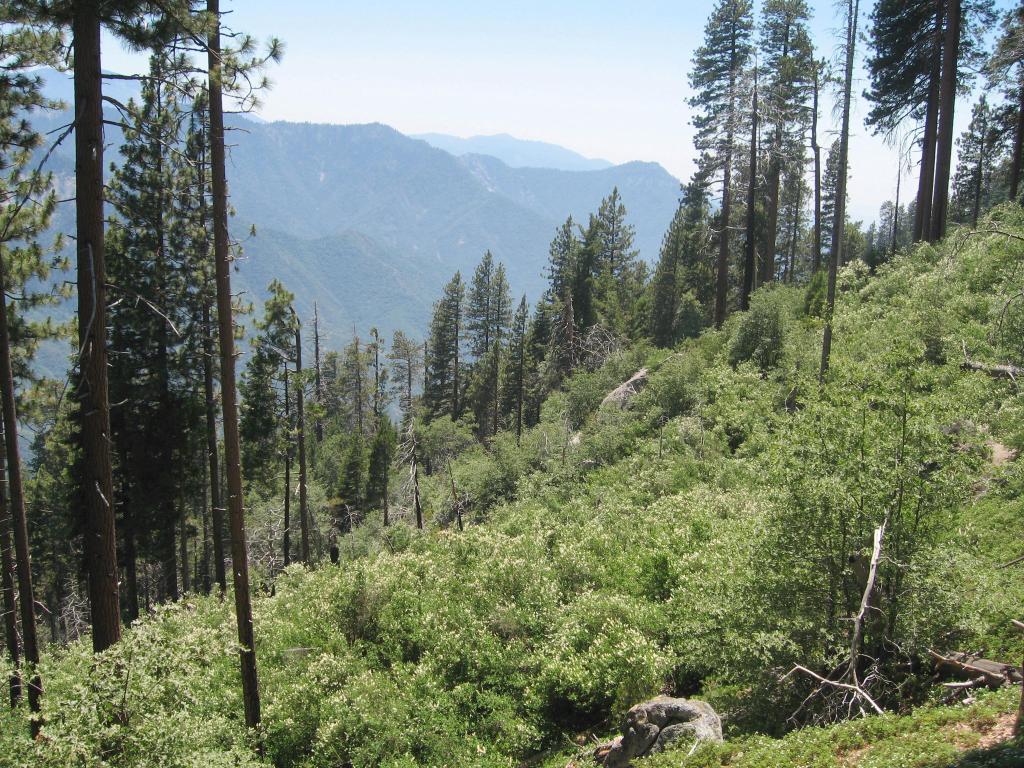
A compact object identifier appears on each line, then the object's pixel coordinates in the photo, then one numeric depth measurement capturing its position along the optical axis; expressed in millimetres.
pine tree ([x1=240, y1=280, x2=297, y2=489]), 21719
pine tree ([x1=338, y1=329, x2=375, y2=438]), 57844
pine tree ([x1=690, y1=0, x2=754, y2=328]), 26109
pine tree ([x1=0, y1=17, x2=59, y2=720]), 9625
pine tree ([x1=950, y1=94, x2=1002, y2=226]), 46781
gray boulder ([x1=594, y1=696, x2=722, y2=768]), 7338
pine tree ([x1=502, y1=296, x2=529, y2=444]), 50300
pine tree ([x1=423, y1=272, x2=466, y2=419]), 59094
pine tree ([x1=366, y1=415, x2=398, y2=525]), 40938
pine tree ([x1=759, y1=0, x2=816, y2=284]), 26641
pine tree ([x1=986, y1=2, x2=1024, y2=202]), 14399
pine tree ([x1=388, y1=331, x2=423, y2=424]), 53984
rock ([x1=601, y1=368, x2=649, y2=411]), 27658
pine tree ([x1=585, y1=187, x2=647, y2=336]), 47031
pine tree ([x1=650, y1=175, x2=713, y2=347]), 39397
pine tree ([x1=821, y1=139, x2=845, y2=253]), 52822
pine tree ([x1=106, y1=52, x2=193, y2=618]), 18281
